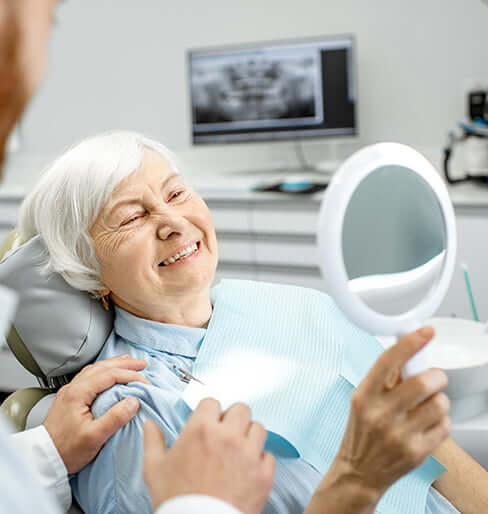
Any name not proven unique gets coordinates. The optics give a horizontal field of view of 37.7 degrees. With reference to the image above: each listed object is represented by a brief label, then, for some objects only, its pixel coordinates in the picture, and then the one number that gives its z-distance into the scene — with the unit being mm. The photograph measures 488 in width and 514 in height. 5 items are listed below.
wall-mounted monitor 3385
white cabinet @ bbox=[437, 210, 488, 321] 2676
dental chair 1346
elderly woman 1333
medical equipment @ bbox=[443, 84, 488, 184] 2900
